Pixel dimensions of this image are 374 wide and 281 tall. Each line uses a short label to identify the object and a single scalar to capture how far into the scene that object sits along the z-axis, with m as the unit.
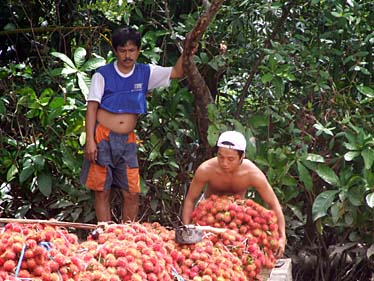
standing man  7.85
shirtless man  6.97
